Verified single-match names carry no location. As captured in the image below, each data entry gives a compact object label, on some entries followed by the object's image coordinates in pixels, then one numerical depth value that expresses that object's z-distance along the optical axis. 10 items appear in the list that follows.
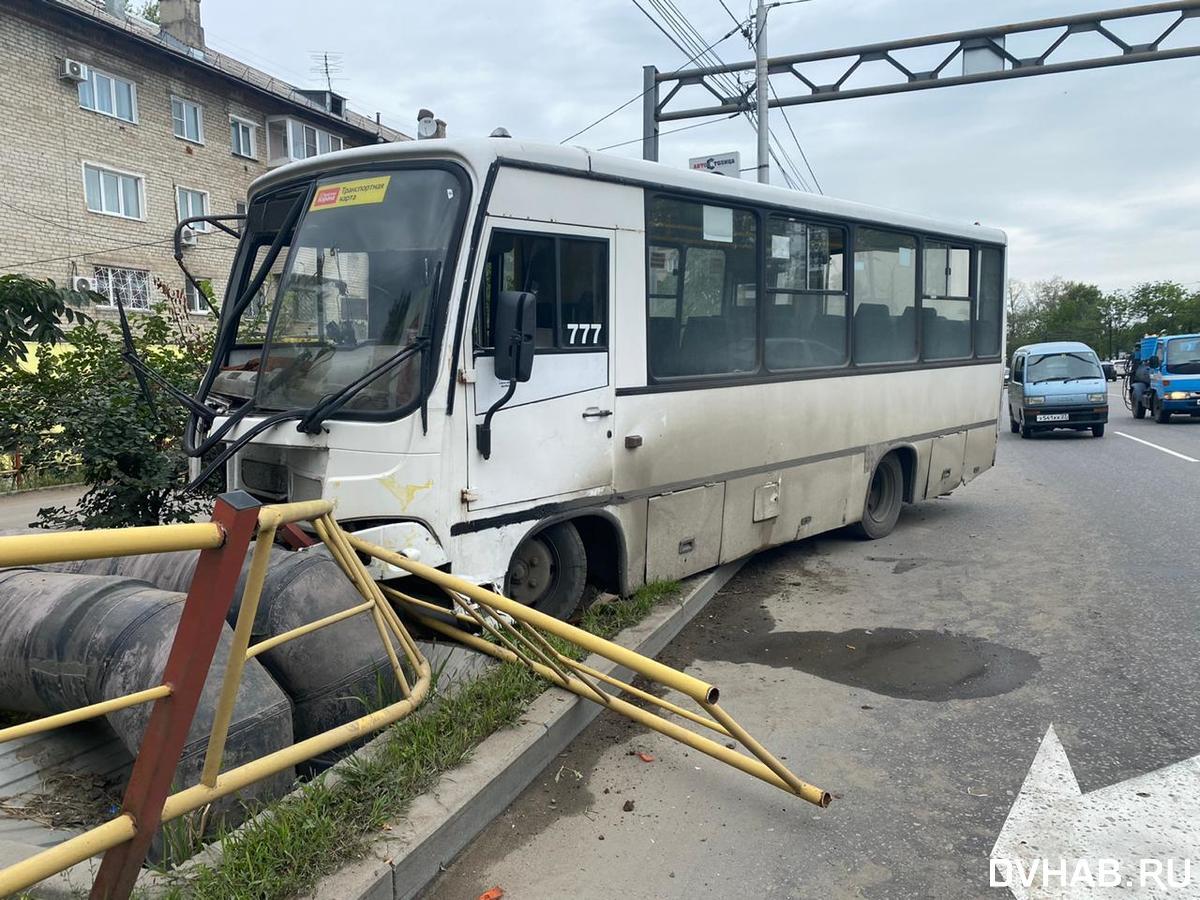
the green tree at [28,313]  5.96
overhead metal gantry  14.80
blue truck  22.56
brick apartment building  22.33
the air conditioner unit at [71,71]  23.09
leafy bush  6.45
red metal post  2.41
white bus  4.71
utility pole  16.61
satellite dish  6.29
